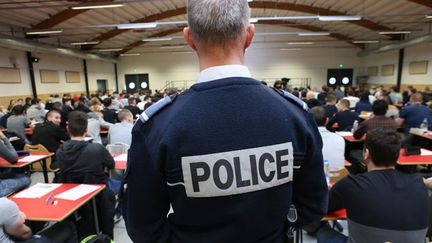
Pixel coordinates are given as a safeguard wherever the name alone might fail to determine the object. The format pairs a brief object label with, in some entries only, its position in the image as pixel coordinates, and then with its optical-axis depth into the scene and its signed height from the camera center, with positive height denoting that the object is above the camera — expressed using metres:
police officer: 0.69 -0.18
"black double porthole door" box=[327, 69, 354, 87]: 18.52 +0.13
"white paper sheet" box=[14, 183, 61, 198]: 2.40 -0.99
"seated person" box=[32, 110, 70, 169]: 4.47 -0.85
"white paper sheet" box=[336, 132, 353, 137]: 4.69 -0.99
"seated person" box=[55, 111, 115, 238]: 2.64 -0.79
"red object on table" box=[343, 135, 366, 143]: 4.33 -1.00
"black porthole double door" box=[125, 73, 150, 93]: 19.44 +0.11
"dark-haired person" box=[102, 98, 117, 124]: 6.39 -0.75
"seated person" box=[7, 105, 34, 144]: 5.36 -0.76
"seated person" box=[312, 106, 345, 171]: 3.04 -0.80
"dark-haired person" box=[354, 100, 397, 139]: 3.91 -0.61
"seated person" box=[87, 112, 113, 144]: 4.77 -0.81
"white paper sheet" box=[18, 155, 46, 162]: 3.58 -1.00
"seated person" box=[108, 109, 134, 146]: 4.16 -0.77
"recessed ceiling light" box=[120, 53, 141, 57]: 18.93 +2.12
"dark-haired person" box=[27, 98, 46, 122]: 7.06 -0.73
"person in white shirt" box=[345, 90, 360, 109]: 8.68 -0.74
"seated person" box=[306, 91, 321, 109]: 6.53 -0.56
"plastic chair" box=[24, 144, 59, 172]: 4.09 -0.97
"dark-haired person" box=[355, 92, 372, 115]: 6.80 -0.72
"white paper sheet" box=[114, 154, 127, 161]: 3.48 -0.99
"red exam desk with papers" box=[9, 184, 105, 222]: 2.03 -1.00
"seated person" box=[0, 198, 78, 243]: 1.73 -0.96
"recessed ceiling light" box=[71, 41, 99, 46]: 13.34 +2.21
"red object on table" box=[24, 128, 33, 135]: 5.97 -1.02
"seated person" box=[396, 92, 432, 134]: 4.81 -0.71
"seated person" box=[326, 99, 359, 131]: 5.27 -0.80
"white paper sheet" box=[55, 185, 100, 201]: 2.33 -0.98
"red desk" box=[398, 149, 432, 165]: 3.10 -0.99
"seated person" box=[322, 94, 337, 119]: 5.98 -0.68
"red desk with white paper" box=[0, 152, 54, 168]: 3.37 -1.00
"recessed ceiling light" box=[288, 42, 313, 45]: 17.19 +2.39
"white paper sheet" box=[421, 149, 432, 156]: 3.39 -0.98
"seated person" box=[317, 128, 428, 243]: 1.51 -0.72
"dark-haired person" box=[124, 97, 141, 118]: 6.70 -0.68
